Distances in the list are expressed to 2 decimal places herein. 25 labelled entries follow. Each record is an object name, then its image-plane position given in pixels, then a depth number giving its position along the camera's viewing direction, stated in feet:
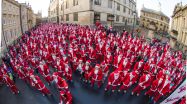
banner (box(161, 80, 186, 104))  14.38
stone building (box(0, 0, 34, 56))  38.91
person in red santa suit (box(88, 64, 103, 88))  19.79
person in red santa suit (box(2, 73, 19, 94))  19.33
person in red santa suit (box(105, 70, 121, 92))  18.82
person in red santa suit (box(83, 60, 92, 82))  21.46
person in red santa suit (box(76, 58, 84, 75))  22.51
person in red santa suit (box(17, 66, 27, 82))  22.16
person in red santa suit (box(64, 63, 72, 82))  21.22
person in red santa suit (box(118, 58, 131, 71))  22.70
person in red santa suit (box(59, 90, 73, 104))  16.26
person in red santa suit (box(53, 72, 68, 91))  16.86
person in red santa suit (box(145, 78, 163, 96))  17.85
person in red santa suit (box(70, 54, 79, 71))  24.15
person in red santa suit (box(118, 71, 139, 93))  18.83
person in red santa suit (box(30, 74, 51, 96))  18.47
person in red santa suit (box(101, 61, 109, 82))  21.68
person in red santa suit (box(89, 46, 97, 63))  26.88
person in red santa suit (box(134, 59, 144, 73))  22.41
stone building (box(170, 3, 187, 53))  49.53
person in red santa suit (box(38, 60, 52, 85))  20.99
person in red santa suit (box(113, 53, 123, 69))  24.26
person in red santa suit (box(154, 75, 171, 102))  17.31
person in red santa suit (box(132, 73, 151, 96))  18.54
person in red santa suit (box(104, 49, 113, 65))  24.75
